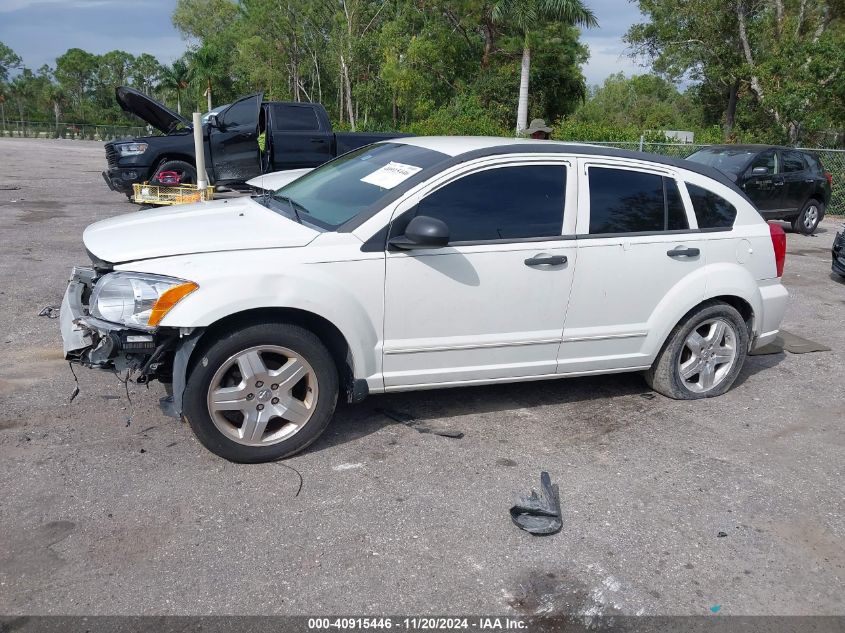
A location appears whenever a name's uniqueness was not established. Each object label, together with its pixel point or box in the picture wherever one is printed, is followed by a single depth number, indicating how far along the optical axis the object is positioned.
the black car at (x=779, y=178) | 13.74
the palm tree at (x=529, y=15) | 29.36
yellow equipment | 10.07
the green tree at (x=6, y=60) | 98.19
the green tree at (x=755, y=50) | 23.92
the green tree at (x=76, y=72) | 97.44
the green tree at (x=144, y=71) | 100.88
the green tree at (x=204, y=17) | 75.00
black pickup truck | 12.80
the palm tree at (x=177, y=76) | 62.56
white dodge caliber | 3.78
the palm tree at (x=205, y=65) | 60.03
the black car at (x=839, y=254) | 9.64
